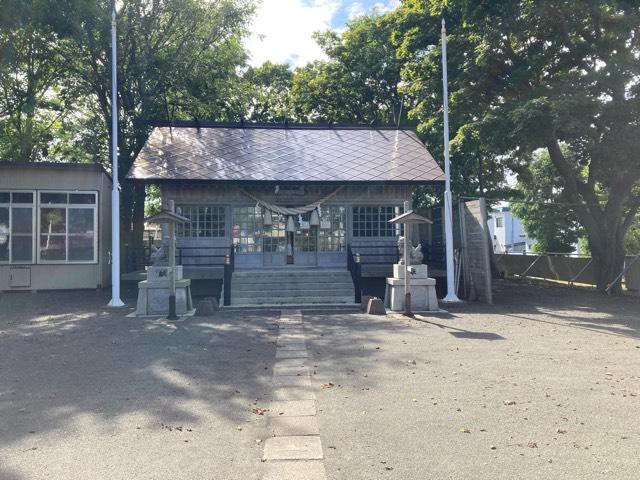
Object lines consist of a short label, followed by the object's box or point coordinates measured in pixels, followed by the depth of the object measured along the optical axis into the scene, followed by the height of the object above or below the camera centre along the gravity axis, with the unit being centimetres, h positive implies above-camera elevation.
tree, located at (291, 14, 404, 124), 2711 +970
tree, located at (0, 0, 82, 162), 1736 +793
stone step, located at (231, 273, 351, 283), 1530 -68
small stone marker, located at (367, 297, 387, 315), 1280 -133
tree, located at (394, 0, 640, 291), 1421 +553
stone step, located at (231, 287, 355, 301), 1454 -108
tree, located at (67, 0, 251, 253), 2156 +875
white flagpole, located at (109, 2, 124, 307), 1383 +116
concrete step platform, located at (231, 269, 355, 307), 1438 -93
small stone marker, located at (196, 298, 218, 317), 1260 -128
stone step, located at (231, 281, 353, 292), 1491 -88
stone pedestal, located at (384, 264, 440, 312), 1305 -91
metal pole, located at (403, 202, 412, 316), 1232 -55
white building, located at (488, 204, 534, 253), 5744 +277
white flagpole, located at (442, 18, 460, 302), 1469 +117
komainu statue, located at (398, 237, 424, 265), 1342 -3
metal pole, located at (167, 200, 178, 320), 1196 -49
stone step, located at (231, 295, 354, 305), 1427 -125
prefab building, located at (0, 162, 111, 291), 1727 +113
